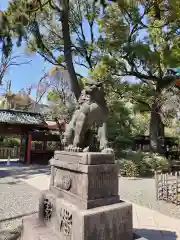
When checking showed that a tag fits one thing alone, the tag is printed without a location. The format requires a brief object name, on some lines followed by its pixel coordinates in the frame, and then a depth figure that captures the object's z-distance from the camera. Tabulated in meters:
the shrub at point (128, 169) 10.12
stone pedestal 2.74
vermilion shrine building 14.97
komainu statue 3.39
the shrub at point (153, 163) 10.70
